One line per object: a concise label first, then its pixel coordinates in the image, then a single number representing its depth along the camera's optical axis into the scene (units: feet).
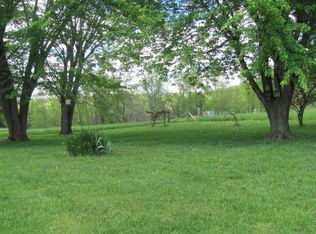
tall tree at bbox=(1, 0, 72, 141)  51.62
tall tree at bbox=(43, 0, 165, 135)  45.65
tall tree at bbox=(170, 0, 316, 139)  35.81
